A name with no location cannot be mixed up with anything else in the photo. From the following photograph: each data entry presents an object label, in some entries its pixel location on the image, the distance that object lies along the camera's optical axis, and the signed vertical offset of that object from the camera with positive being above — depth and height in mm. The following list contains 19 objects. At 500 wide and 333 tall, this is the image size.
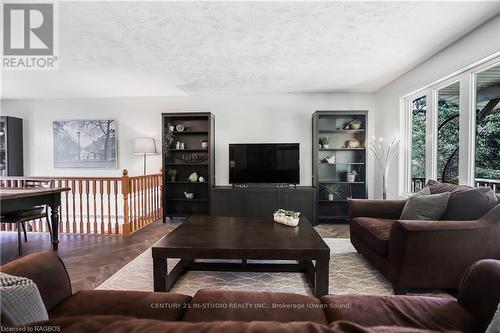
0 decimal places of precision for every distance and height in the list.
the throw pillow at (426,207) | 2311 -443
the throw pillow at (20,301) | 788 -463
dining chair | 2943 -628
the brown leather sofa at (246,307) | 928 -662
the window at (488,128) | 2574 +360
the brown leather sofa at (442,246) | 1901 -666
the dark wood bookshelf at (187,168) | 4754 -102
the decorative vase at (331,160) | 4650 +43
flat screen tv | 4648 -8
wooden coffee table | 1894 -674
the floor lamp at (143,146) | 4742 +335
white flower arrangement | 2572 -594
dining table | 2580 -424
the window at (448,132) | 3062 +383
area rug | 2197 -1131
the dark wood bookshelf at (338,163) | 4551 -14
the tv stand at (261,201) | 4348 -687
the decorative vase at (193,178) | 4762 -293
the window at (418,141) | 3670 +317
